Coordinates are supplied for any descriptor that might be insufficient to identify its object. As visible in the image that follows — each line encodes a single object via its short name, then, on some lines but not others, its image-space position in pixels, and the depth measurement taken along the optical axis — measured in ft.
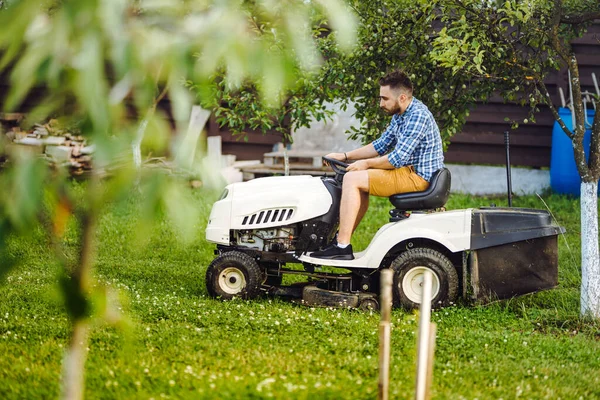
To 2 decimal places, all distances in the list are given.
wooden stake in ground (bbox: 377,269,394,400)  17.11
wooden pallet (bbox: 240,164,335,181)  61.95
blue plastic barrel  57.83
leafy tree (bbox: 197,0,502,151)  36.28
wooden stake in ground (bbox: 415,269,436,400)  16.90
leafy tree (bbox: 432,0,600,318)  30.88
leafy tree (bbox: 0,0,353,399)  12.18
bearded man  31.33
